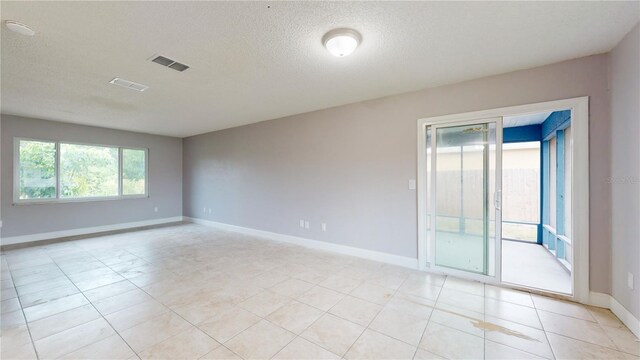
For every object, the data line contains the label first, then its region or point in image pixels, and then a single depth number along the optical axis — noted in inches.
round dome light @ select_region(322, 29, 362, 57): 82.7
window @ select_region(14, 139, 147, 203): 198.7
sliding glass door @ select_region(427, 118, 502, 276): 120.9
